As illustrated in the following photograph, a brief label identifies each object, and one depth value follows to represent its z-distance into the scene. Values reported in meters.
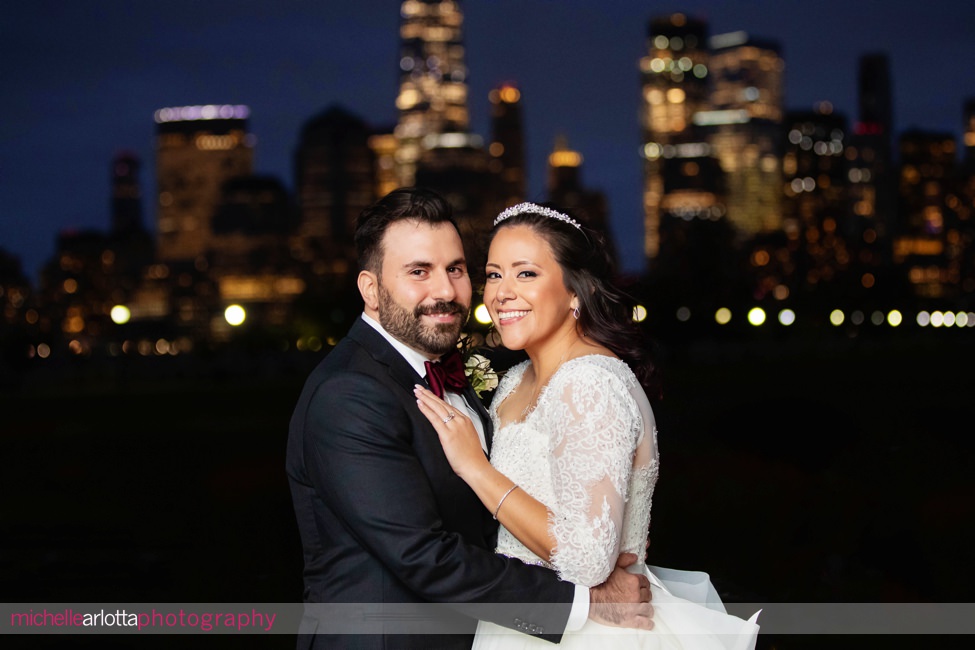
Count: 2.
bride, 4.30
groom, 4.07
